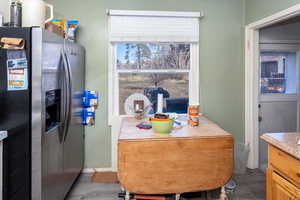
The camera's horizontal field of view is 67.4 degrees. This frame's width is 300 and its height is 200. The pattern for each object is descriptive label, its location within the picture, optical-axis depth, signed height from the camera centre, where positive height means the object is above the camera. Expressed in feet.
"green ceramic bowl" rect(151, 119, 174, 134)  6.62 -0.92
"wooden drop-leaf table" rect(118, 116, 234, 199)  6.02 -1.84
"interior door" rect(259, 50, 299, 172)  10.54 +0.05
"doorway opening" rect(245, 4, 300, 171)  9.72 +0.54
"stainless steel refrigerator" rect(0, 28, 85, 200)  5.06 -0.39
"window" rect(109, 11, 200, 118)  9.32 +1.63
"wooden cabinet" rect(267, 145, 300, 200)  3.92 -1.54
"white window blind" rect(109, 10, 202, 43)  9.24 +2.87
